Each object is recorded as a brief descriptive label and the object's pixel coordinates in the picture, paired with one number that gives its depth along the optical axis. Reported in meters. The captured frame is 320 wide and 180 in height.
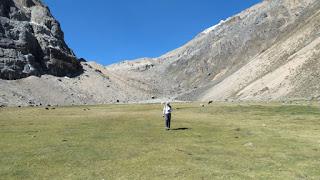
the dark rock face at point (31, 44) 83.46
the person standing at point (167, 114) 24.04
